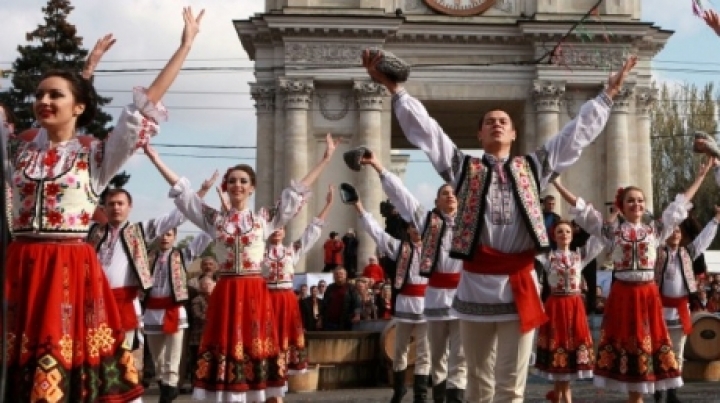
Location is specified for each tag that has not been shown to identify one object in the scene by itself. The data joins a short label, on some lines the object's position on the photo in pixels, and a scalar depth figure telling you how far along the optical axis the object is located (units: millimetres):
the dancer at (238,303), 8820
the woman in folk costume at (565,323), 10852
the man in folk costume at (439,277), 10773
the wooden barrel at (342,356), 15039
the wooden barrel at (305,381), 14484
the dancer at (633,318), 9297
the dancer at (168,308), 11781
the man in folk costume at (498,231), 6121
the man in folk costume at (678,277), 11695
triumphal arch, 33750
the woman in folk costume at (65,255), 4977
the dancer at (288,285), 11047
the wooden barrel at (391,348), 14516
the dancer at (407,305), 11906
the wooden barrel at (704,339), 14531
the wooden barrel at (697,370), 15156
